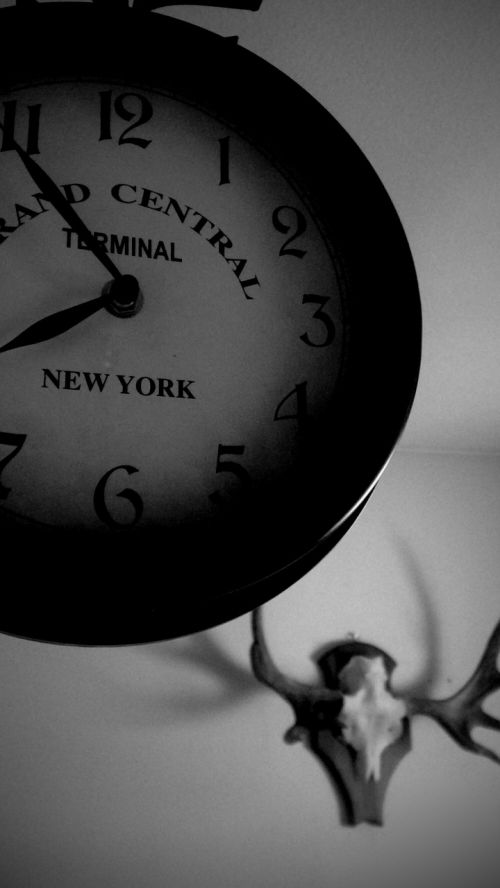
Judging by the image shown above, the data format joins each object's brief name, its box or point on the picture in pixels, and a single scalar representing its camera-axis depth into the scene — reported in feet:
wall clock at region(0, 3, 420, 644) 1.41
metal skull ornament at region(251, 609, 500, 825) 5.43
